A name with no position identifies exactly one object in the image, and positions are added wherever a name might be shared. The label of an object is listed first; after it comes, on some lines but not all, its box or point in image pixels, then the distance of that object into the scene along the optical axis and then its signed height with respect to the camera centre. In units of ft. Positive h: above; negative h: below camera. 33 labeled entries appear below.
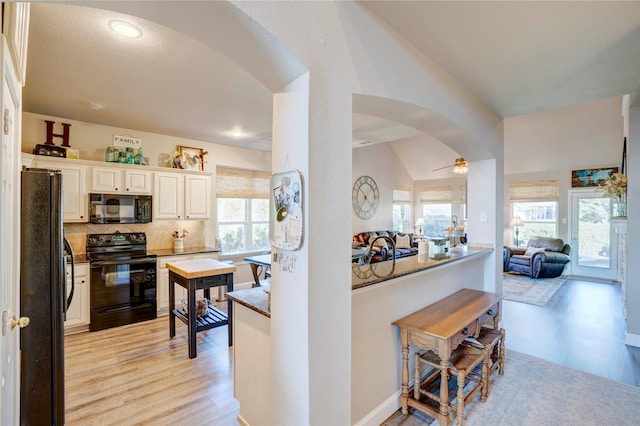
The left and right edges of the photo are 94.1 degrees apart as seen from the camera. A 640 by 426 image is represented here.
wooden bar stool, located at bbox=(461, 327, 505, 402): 7.39 -3.72
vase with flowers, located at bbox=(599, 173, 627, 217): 11.35 +0.90
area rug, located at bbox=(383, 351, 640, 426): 6.78 -4.69
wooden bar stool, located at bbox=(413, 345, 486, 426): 6.49 -3.57
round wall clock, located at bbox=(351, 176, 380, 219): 24.12 +1.32
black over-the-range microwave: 12.12 +0.15
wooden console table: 6.44 -2.69
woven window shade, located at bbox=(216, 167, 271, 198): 16.72 +1.71
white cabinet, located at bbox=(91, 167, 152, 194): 12.11 +1.33
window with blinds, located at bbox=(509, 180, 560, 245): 23.24 +0.51
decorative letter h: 11.42 +3.02
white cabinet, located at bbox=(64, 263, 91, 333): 11.06 -3.43
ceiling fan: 17.97 +2.87
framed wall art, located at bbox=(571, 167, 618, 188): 20.31 +2.61
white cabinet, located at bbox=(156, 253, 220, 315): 12.94 -3.28
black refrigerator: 5.52 -1.56
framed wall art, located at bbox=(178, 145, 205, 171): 14.66 +2.76
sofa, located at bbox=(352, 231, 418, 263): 21.31 -2.56
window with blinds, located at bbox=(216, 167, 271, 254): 16.93 +0.19
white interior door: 3.60 -0.38
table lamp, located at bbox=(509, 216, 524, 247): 24.41 -0.89
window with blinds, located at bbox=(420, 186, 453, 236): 29.30 +0.49
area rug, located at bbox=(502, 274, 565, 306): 16.27 -4.65
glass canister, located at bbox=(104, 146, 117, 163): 12.62 +2.40
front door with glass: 20.70 -1.72
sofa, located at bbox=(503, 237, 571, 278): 20.57 -3.18
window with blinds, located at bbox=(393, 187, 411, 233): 29.22 +0.38
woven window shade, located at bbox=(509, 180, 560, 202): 23.02 +1.79
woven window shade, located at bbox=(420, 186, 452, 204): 29.19 +1.84
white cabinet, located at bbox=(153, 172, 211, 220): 13.73 +0.77
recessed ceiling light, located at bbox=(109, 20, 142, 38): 6.00 +3.80
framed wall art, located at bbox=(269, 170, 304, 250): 4.45 +0.02
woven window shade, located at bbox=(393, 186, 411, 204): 29.07 +1.77
